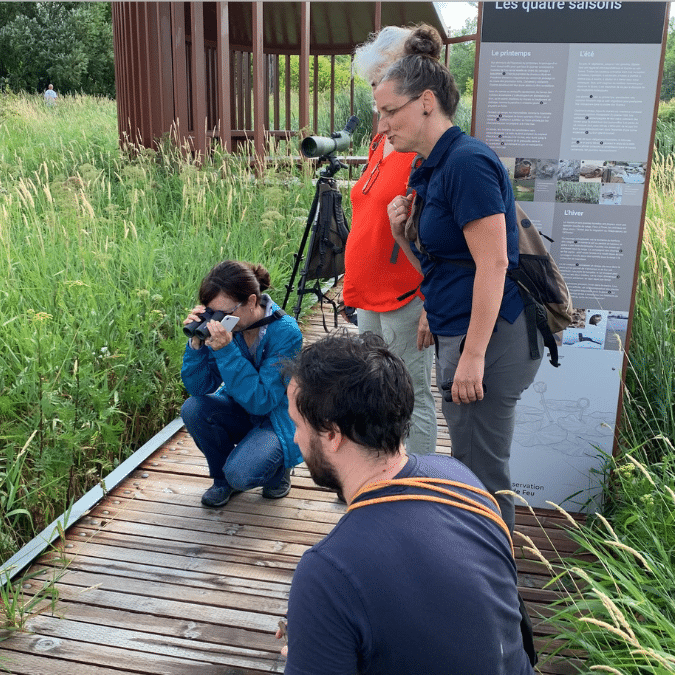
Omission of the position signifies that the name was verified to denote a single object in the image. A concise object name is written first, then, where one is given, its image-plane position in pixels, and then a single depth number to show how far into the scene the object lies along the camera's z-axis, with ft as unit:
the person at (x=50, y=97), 59.81
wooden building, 30.12
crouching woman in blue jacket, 9.95
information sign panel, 9.16
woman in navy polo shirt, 6.80
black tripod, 16.48
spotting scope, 14.19
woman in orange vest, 8.72
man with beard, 4.02
